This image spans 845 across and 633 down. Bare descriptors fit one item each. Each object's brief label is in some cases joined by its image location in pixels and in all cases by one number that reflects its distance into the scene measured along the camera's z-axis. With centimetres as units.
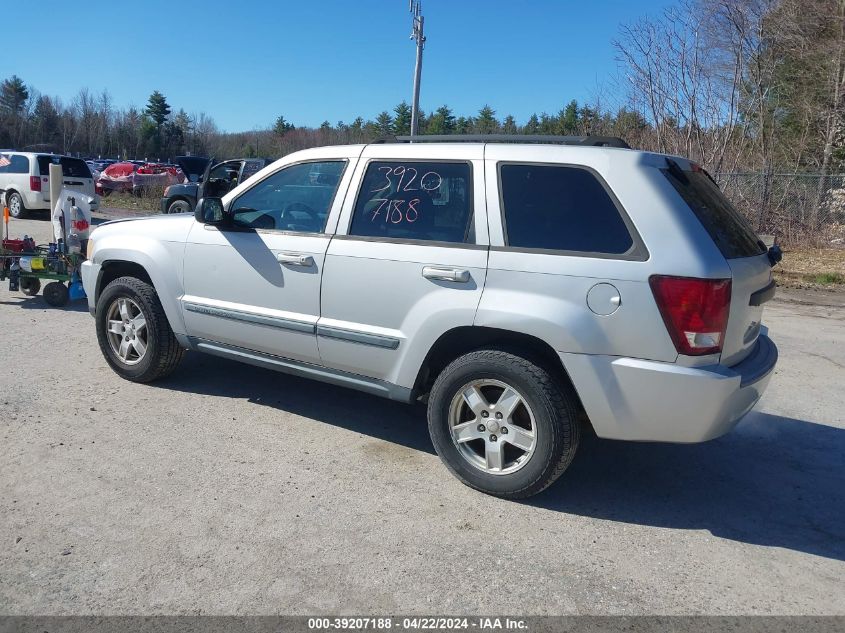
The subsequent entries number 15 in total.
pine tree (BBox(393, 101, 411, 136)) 6258
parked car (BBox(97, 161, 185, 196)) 2791
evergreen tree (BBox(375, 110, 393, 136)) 5870
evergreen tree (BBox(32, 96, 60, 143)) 6888
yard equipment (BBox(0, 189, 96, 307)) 784
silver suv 339
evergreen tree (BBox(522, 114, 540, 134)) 6041
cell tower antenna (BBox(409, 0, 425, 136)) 2197
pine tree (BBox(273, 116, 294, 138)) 7688
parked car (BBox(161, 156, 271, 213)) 1596
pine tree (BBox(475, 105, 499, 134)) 5380
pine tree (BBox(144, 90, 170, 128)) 7869
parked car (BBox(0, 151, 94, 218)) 1808
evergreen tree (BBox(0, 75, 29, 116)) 7081
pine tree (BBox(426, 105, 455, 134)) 6016
